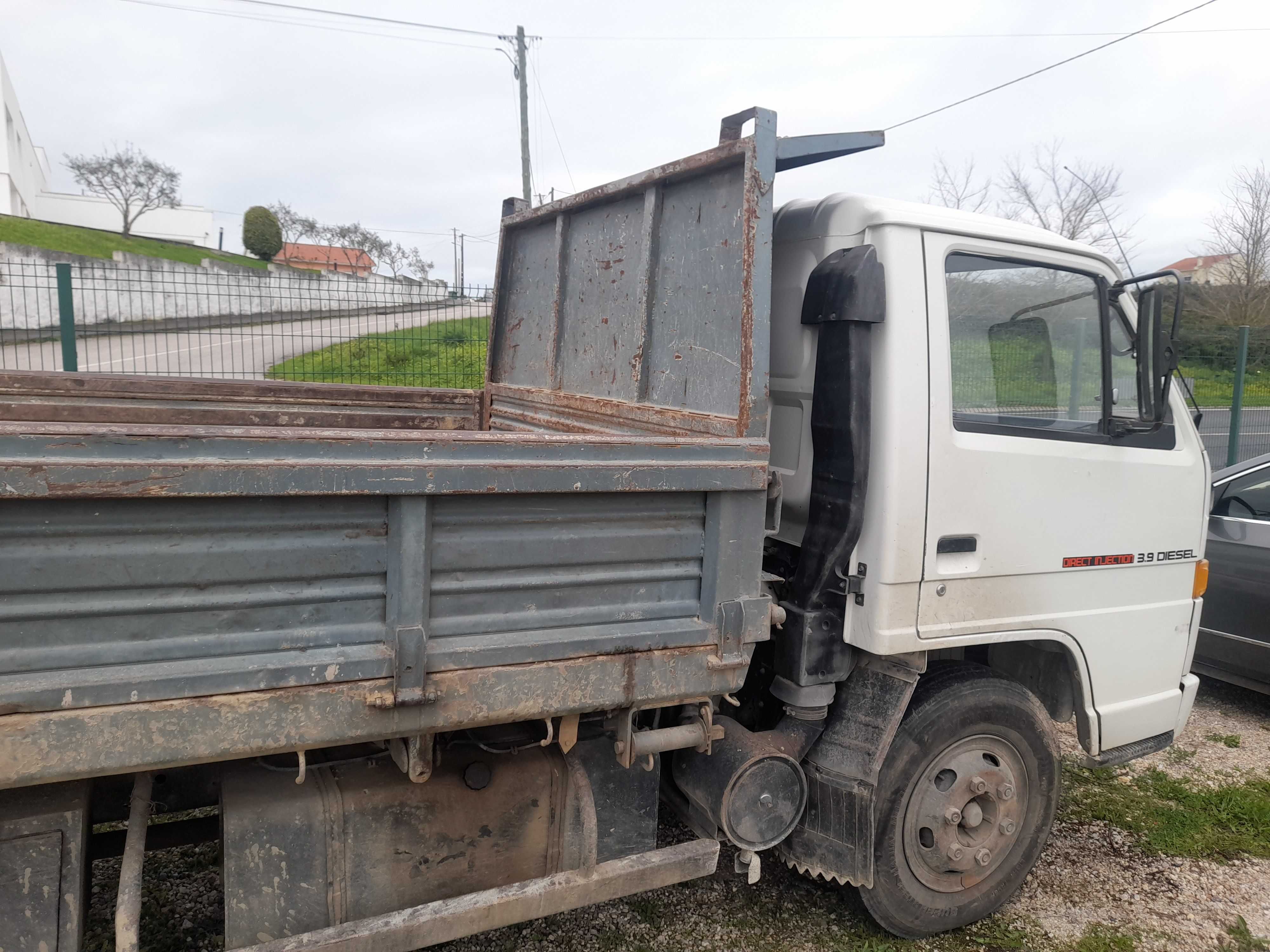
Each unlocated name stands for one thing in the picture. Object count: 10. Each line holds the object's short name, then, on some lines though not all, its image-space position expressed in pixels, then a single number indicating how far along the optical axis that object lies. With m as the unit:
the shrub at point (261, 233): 35.28
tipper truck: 1.77
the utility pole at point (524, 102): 22.00
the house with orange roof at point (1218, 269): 23.67
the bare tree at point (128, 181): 37.16
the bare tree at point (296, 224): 42.00
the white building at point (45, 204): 38.78
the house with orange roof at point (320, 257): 36.94
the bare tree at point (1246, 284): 20.08
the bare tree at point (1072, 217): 22.12
